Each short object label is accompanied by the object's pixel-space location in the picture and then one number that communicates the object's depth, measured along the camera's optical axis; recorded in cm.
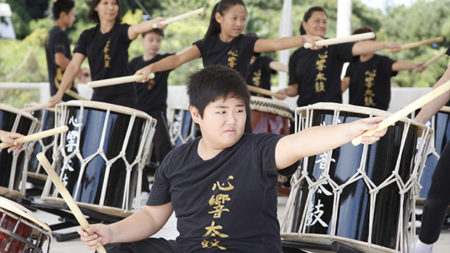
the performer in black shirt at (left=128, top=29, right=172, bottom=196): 804
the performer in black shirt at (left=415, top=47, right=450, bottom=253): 397
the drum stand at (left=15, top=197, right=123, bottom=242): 538
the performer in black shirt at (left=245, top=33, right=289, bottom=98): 868
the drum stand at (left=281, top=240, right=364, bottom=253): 411
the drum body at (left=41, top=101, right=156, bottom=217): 550
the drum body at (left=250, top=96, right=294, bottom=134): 723
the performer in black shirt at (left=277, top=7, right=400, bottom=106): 688
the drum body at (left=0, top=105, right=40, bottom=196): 584
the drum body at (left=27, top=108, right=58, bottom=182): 752
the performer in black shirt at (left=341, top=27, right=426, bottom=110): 761
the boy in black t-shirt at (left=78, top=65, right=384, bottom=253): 297
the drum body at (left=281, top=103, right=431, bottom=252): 418
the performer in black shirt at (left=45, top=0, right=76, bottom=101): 779
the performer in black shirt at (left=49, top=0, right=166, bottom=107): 651
